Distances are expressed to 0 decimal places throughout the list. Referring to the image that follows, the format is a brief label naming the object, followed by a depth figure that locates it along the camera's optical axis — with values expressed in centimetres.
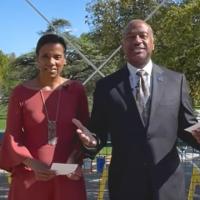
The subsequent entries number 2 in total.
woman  289
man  278
